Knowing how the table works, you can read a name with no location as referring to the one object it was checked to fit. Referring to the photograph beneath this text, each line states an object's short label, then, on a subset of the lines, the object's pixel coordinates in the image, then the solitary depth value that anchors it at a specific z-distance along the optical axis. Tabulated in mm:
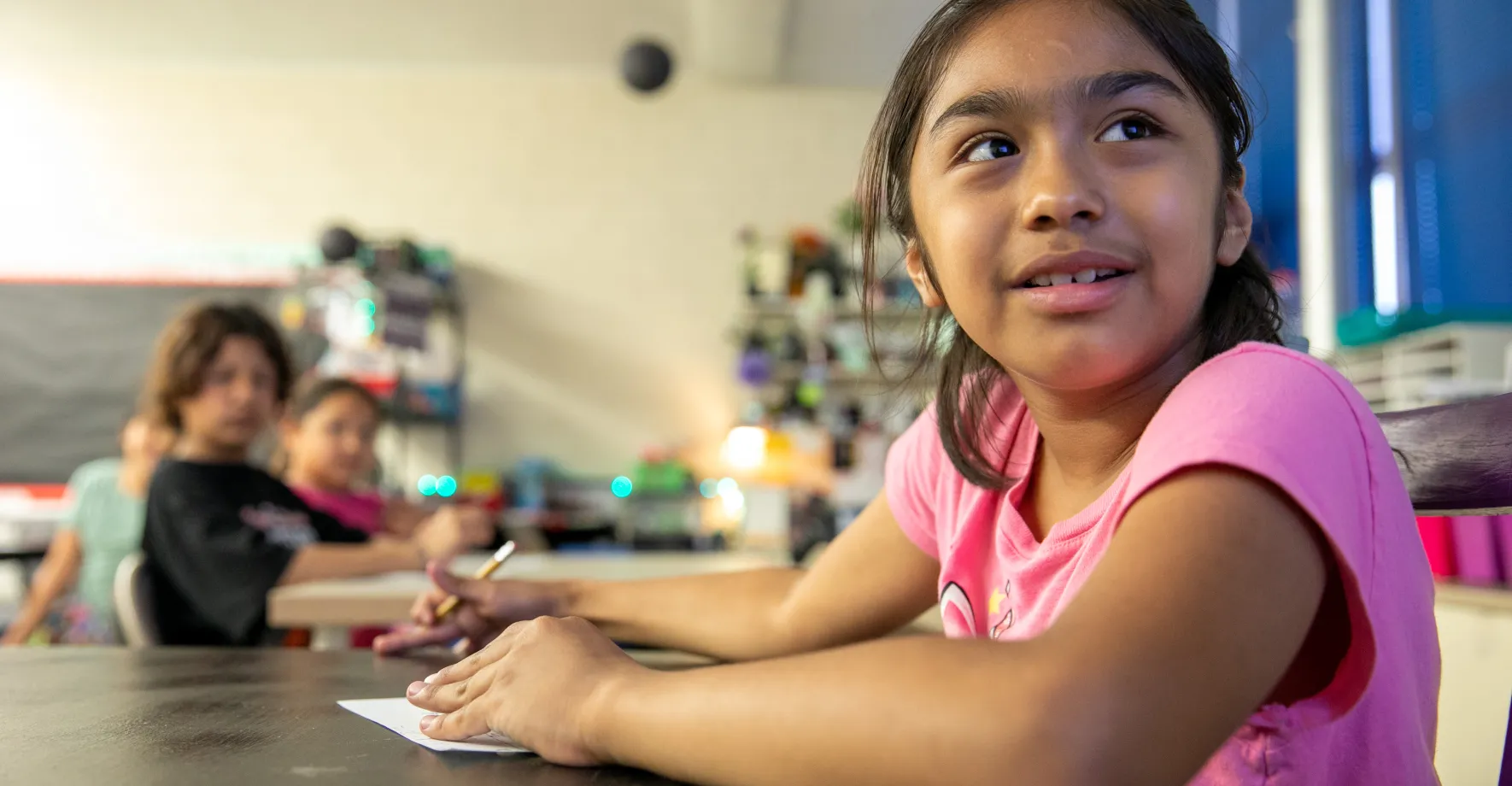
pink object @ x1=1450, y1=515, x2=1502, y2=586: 1479
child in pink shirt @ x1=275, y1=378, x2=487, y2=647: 2904
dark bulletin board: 5449
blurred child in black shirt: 1902
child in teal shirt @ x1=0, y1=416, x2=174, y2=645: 3266
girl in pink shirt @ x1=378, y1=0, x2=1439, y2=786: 425
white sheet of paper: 602
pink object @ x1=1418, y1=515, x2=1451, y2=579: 1542
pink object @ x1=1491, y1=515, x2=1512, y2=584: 1463
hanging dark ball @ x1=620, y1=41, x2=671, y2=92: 3971
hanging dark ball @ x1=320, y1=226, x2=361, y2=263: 5020
